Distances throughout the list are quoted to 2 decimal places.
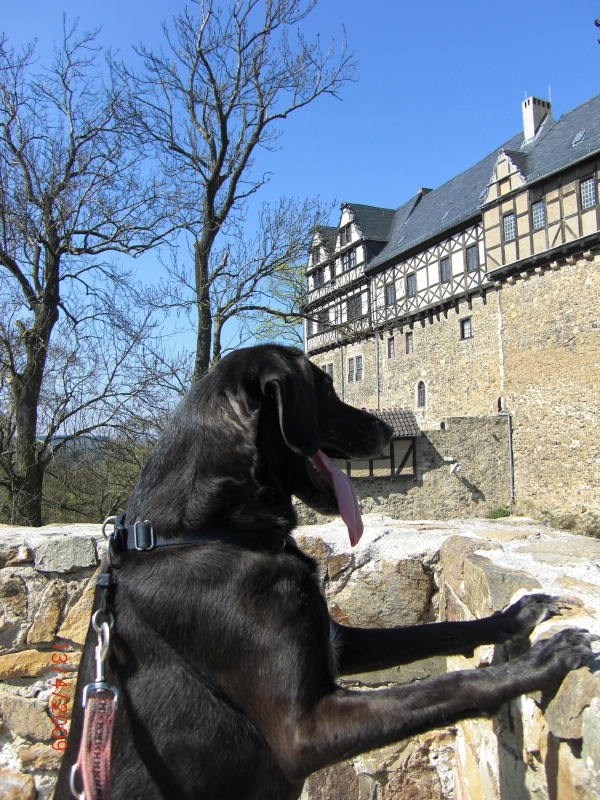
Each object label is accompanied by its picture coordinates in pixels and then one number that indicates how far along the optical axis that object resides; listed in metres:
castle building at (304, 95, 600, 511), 20.58
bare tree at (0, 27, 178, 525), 10.48
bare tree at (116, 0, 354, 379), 10.77
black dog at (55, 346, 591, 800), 1.45
